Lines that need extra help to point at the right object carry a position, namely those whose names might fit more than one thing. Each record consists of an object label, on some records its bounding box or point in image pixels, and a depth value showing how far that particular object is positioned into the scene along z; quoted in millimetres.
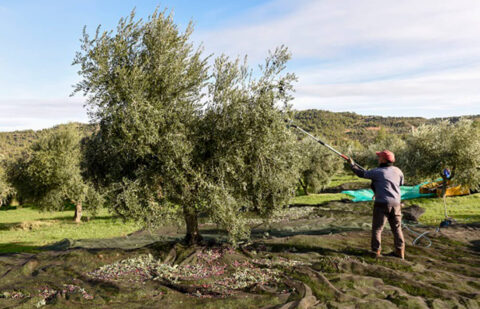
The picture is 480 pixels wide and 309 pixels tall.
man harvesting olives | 9352
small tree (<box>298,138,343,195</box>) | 35625
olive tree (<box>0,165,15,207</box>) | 34844
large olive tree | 9180
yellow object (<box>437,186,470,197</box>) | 28922
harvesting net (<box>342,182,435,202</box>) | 29516
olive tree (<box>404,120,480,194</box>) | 22266
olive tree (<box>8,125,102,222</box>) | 26875
